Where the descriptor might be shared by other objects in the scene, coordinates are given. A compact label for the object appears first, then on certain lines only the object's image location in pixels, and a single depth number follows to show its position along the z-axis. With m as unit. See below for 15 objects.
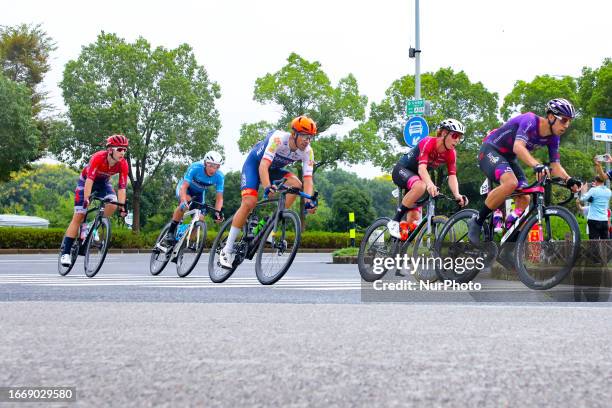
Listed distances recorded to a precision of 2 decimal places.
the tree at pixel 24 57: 48.41
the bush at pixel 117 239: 33.56
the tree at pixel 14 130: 36.94
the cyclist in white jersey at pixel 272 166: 7.94
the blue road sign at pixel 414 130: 15.70
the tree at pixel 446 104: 53.75
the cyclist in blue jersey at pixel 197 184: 10.72
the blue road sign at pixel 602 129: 16.62
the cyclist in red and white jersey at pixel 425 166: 8.02
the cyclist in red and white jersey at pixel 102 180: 10.60
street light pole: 25.09
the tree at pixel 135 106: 42.28
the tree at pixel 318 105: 46.81
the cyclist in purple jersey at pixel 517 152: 6.63
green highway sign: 18.28
